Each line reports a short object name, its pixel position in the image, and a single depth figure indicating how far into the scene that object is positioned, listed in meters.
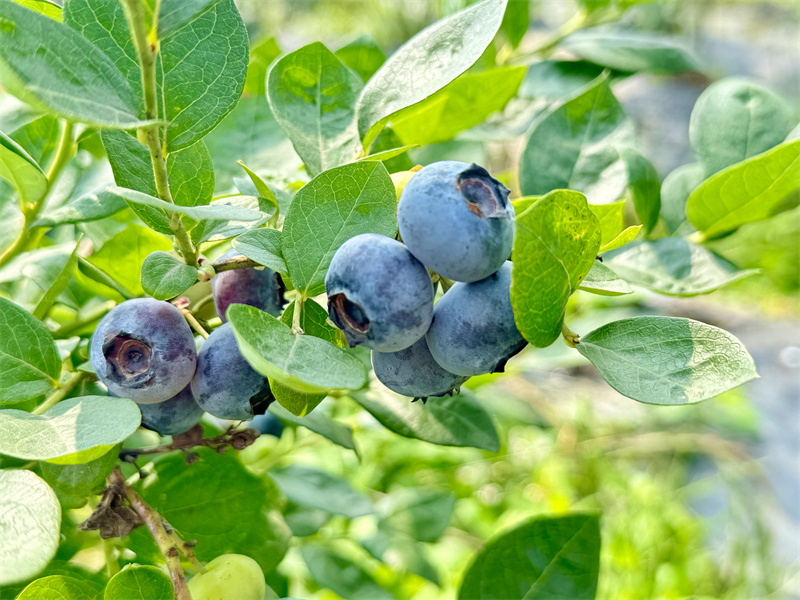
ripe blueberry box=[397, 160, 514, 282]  0.24
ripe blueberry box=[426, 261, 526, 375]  0.25
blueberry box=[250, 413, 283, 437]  0.36
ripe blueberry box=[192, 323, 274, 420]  0.26
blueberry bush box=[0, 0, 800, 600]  0.24
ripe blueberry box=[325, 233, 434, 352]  0.24
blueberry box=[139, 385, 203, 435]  0.27
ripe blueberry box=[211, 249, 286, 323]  0.27
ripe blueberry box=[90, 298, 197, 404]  0.26
